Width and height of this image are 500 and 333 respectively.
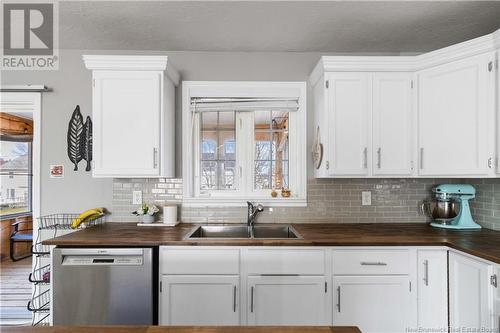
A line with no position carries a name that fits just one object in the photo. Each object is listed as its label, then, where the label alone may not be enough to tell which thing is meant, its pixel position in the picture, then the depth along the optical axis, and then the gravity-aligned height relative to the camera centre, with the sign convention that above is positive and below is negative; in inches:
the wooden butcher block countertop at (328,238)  74.7 -19.5
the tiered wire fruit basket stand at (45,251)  94.9 -28.5
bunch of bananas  93.2 -16.4
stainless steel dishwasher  73.9 -31.8
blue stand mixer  90.2 -12.7
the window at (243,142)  103.4 +9.4
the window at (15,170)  123.4 -1.3
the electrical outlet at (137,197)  102.2 -10.6
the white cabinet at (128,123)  88.4 +13.8
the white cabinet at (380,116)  87.7 +16.4
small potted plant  97.4 -15.3
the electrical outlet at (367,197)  102.5 -10.5
